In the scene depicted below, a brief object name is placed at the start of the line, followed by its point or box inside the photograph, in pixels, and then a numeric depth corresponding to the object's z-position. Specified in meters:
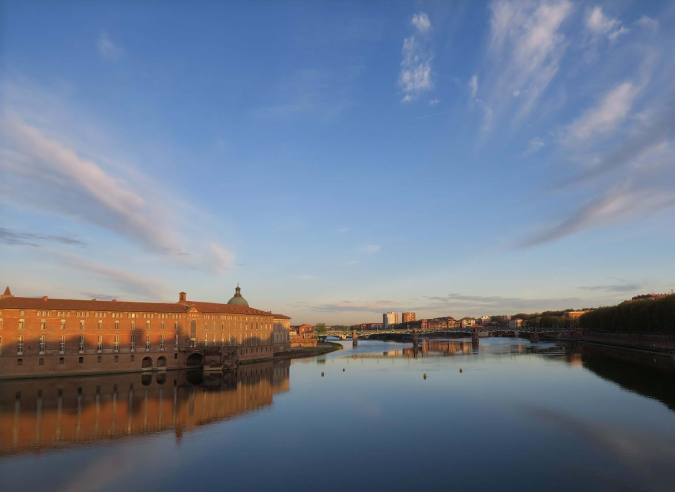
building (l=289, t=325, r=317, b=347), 184.88
